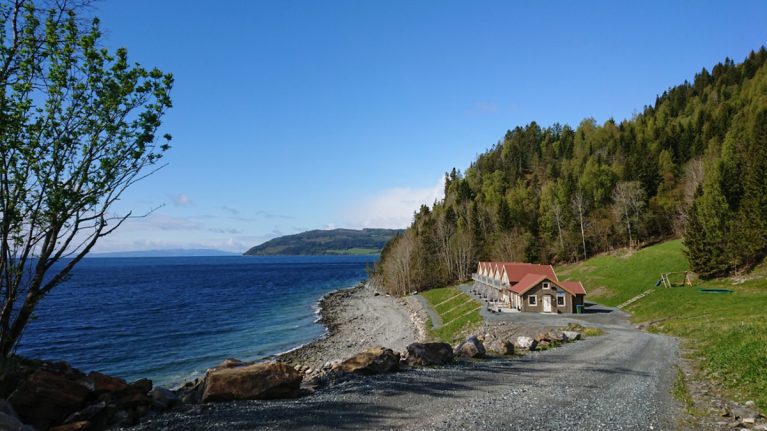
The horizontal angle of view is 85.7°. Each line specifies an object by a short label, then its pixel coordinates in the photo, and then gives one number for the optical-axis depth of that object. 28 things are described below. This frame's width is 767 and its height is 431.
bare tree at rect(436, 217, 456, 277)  99.88
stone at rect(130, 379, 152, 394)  13.86
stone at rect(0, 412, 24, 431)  9.33
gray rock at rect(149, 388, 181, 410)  13.01
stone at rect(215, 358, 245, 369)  16.09
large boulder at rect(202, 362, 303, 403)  13.66
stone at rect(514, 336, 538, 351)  25.53
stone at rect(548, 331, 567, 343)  29.90
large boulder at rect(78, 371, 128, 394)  12.62
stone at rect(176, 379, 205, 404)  13.94
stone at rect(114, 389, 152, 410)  12.57
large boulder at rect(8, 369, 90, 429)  11.21
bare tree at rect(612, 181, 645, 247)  87.16
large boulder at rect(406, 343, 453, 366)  20.00
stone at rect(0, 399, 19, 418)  10.27
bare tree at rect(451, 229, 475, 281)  98.69
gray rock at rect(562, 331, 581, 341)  31.23
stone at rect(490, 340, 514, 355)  23.77
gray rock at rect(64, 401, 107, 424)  11.24
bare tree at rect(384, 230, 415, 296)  95.31
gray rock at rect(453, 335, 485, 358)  21.94
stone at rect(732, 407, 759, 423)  12.70
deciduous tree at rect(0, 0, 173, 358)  10.70
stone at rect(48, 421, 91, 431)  10.66
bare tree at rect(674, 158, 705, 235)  81.12
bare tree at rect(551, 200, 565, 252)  95.25
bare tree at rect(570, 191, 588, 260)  91.20
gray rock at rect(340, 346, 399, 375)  17.84
